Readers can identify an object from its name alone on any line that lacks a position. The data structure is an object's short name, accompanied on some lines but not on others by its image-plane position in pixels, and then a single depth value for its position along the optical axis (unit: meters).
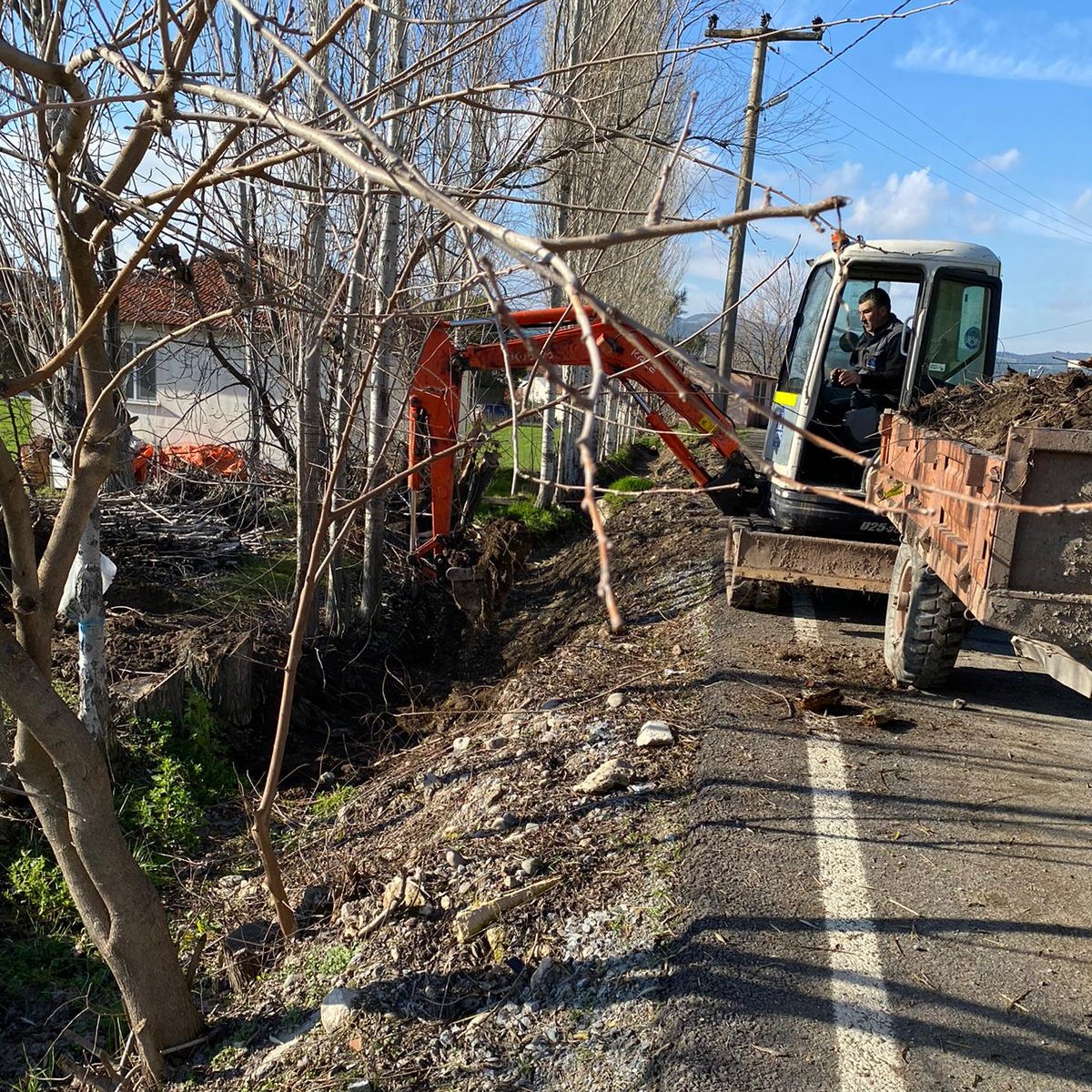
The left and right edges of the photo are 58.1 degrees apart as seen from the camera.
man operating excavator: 7.86
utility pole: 17.84
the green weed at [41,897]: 5.96
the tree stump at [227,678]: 7.66
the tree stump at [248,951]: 4.73
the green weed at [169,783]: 6.47
